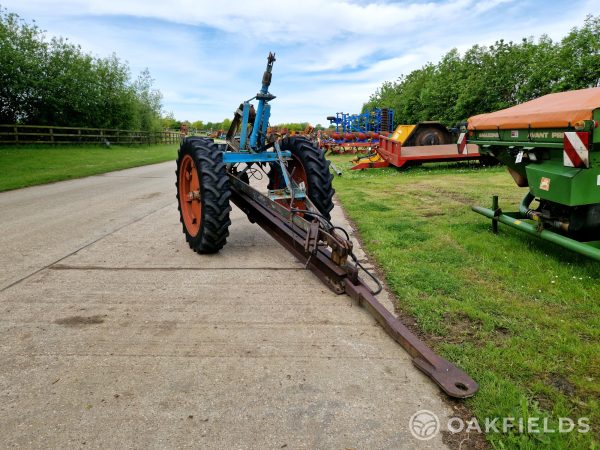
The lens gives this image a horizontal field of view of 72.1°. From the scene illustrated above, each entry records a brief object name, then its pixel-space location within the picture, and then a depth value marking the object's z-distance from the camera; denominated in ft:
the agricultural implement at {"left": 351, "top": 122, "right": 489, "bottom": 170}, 44.06
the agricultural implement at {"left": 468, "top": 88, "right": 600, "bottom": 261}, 11.80
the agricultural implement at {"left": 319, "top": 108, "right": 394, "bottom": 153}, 75.36
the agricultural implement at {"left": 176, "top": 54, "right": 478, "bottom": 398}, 11.70
